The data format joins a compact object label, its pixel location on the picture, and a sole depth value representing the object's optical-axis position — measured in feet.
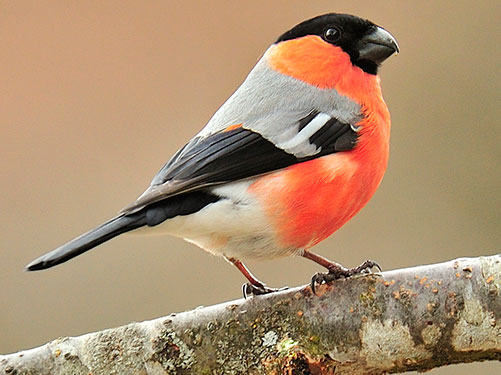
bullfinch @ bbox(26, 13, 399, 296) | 10.15
